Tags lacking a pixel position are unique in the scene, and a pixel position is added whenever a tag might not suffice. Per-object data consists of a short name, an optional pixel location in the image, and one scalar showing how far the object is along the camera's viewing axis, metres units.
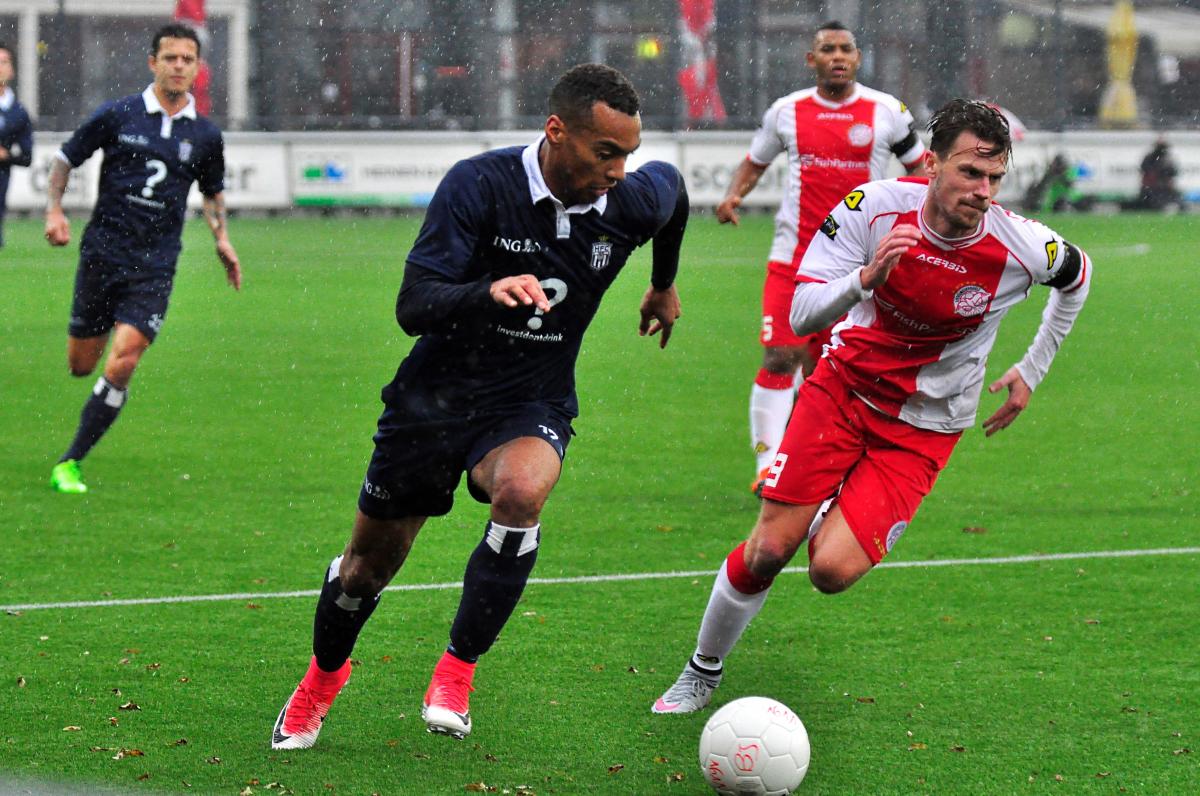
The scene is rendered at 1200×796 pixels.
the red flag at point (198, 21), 57.91
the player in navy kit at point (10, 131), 29.09
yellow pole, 64.19
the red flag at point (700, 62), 61.00
